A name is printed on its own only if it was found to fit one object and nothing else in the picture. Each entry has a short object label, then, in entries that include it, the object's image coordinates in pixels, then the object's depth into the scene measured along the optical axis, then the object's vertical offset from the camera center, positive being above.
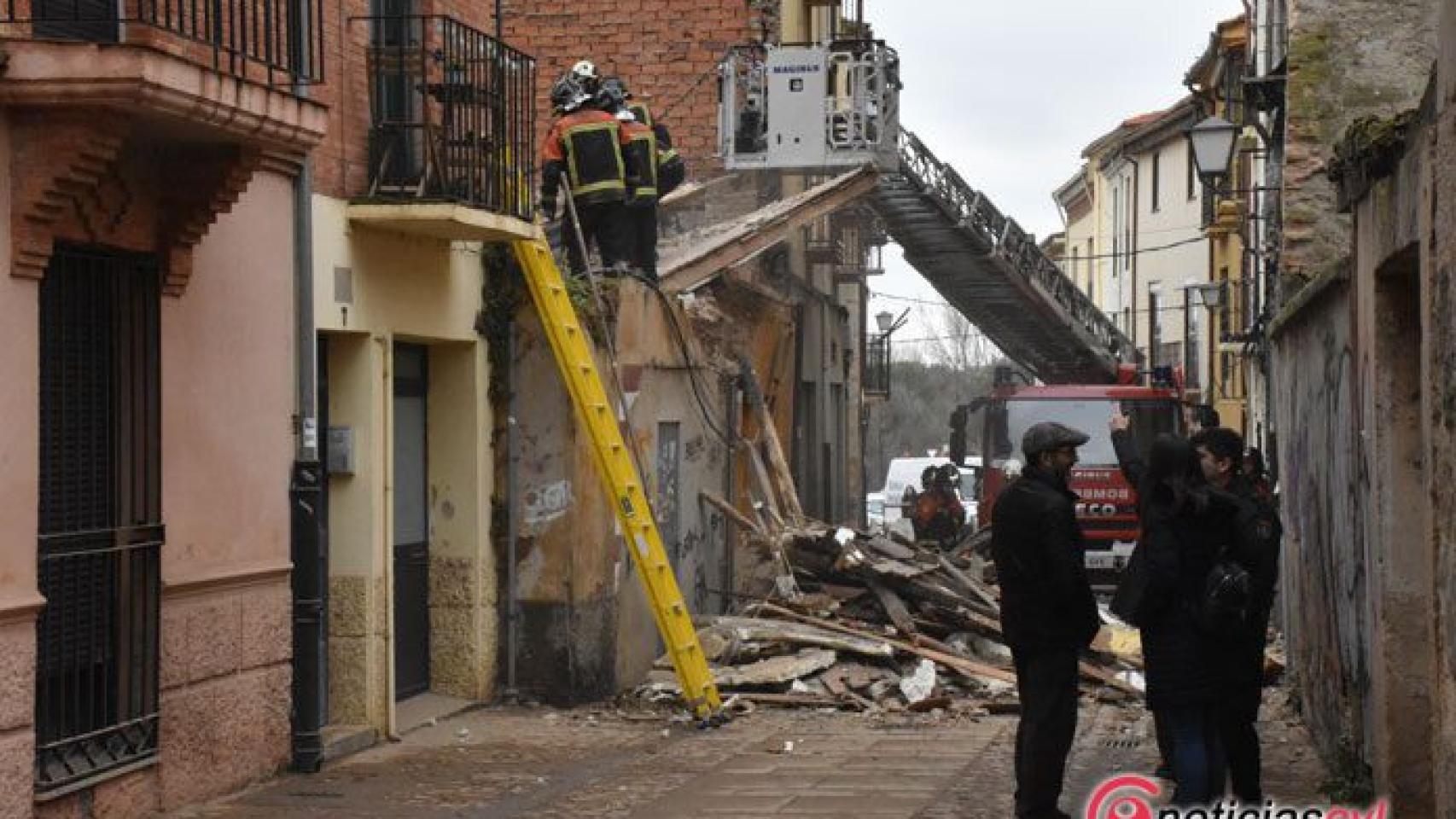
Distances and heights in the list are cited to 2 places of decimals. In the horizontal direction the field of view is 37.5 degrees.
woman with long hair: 9.02 -0.92
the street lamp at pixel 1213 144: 19.92 +2.35
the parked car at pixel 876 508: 42.88 -2.28
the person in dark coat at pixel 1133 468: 10.57 -0.36
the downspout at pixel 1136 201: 53.88 +4.96
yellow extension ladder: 14.27 -0.61
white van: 43.41 -1.70
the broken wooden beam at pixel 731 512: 18.48 -0.97
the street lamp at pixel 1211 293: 31.98 +1.60
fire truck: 27.48 -0.47
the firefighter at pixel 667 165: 18.30 +2.04
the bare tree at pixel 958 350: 91.94 +2.19
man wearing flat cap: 9.53 -0.93
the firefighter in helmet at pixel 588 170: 16.25 +1.77
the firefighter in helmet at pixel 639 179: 16.62 +1.73
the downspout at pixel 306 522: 12.11 -0.67
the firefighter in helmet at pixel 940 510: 30.20 -1.58
